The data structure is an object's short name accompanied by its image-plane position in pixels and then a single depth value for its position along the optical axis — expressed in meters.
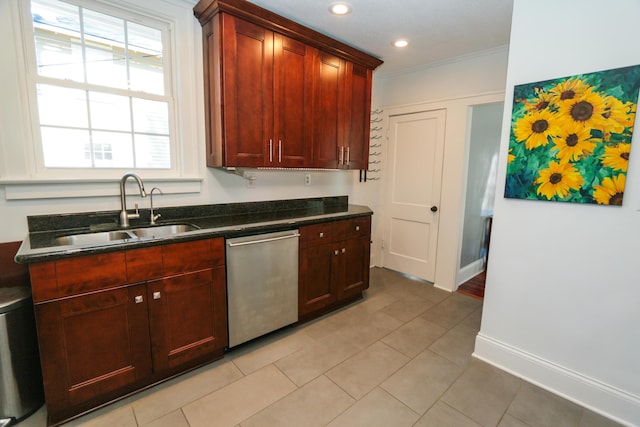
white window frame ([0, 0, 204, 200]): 1.75
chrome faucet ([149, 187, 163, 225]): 2.18
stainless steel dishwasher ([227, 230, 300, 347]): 2.11
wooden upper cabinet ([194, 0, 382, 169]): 2.16
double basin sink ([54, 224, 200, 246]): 1.86
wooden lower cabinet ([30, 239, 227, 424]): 1.53
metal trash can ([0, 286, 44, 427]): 1.55
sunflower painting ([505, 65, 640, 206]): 1.61
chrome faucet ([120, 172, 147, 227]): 2.02
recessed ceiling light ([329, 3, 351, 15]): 2.18
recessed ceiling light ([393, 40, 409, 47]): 2.77
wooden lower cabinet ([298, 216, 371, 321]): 2.53
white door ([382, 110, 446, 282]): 3.48
